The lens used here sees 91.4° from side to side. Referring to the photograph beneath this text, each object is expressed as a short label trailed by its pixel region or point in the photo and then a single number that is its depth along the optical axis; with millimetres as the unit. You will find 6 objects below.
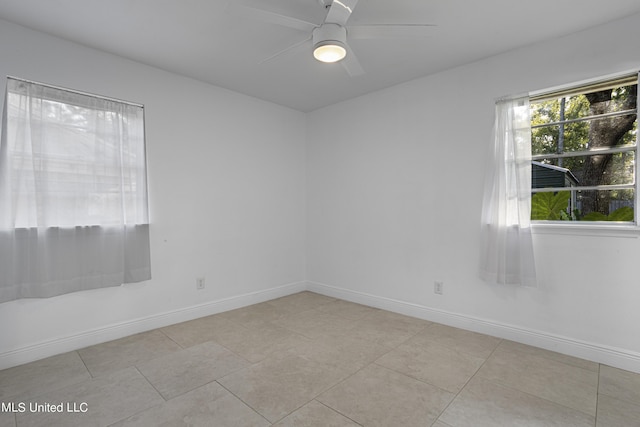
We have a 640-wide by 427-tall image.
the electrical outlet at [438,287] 3277
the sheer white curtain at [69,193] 2393
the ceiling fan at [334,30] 1793
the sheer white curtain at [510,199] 2705
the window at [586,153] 2445
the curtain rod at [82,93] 2449
